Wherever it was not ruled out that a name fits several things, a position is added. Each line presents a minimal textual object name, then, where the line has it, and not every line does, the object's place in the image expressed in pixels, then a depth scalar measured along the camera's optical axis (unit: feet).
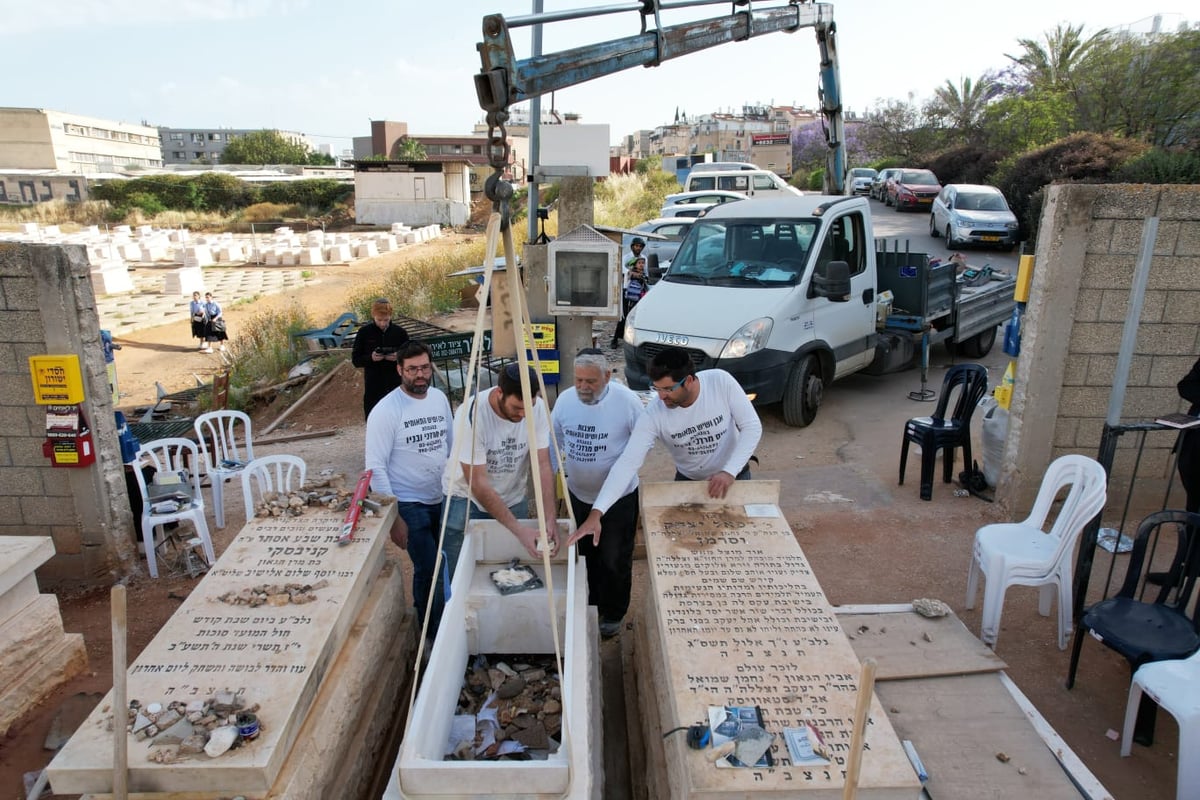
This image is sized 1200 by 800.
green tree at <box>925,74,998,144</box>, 107.86
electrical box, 19.65
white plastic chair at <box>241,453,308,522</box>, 18.63
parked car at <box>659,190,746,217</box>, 60.18
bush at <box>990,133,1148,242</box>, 58.95
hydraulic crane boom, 10.11
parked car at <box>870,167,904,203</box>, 90.91
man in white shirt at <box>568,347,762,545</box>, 13.62
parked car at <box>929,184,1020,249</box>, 57.77
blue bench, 43.19
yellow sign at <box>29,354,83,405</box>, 16.75
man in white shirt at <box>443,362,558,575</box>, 12.64
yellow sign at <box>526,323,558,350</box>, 21.57
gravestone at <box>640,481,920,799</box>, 7.99
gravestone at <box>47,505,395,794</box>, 8.11
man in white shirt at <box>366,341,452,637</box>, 13.80
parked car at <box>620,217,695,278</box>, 49.42
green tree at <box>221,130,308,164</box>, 245.45
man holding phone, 23.84
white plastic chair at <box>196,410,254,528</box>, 21.33
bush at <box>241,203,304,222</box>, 151.70
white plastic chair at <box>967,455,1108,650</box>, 14.47
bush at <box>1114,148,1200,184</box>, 50.83
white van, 71.36
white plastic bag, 21.26
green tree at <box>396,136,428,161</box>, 187.62
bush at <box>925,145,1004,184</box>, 85.10
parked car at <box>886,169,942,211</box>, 82.43
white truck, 25.29
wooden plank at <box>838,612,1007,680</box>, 12.44
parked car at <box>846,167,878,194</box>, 99.04
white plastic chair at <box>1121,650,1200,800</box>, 10.21
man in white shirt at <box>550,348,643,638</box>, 14.28
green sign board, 27.35
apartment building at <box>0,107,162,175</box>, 185.26
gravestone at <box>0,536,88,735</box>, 13.10
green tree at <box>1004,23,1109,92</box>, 80.23
